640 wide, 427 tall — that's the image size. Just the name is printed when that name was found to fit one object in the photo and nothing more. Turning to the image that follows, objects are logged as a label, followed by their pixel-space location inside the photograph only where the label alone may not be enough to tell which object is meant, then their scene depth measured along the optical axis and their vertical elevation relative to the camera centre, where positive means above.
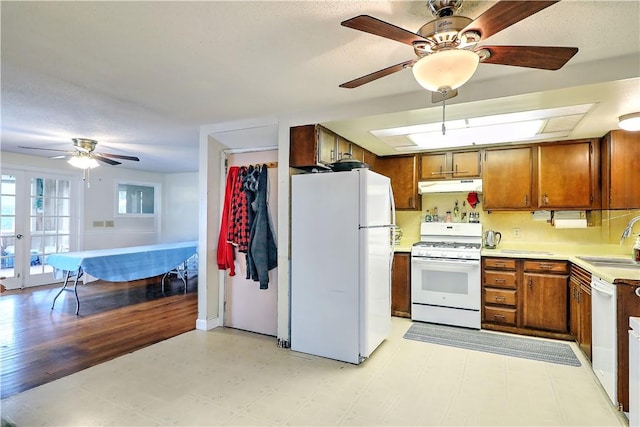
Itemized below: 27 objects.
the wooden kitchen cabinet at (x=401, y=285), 4.10 -0.84
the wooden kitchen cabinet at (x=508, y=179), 3.83 +0.46
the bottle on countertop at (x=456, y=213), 4.41 +0.06
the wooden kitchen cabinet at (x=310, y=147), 3.18 +0.68
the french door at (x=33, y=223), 5.45 -0.14
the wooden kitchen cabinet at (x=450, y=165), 4.09 +0.67
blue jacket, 3.54 -0.27
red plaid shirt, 3.65 -0.03
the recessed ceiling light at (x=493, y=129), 2.82 +0.87
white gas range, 3.71 -0.73
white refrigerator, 2.85 -0.42
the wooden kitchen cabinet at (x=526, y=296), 3.39 -0.83
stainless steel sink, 2.90 -0.40
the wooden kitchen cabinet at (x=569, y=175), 3.54 +0.47
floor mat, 3.02 -1.25
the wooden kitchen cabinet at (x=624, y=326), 2.11 -0.69
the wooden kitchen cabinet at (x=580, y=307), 2.79 -0.80
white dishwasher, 2.19 -0.83
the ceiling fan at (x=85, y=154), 4.42 +0.84
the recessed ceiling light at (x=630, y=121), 2.77 +0.83
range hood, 4.06 +0.40
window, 7.07 +0.36
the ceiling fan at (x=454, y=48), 1.39 +0.79
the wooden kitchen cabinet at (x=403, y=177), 4.41 +0.55
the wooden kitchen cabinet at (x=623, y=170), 3.18 +0.48
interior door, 3.65 -0.89
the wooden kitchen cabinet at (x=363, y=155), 3.92 +0.77
